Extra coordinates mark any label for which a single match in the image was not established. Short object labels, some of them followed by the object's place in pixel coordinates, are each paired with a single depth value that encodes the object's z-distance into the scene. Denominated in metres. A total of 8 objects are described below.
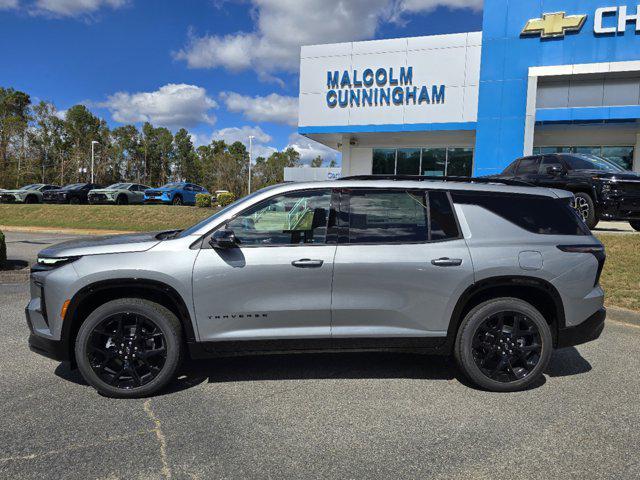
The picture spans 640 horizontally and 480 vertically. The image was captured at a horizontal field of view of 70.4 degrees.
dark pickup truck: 9.39
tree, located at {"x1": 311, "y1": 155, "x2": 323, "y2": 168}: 89.54
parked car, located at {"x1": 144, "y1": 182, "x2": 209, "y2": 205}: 24.61
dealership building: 19.41
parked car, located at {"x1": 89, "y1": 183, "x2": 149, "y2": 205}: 25.03
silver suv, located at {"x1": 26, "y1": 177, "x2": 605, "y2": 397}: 3.44
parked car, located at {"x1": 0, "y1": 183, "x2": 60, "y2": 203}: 27.98
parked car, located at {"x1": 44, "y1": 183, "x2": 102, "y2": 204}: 26.44
